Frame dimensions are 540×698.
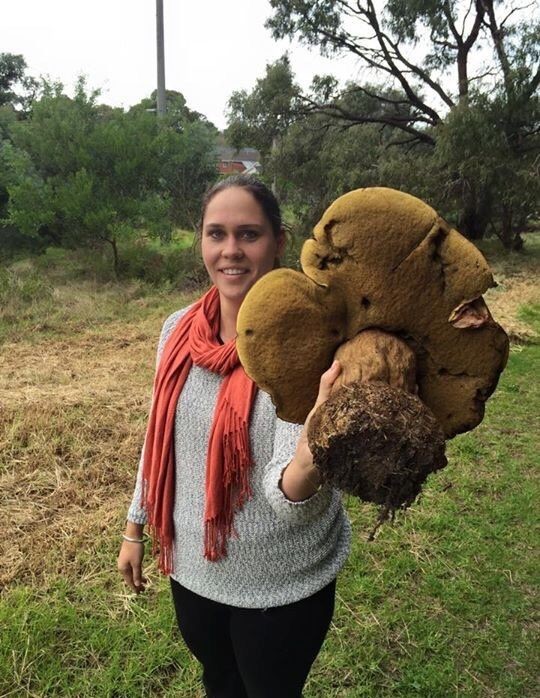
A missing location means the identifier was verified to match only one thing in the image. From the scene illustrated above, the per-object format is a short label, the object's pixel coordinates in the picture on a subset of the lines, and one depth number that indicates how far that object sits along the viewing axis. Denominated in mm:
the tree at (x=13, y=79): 25562
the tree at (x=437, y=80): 12938
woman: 1308
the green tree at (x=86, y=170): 11375
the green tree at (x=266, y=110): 16094
